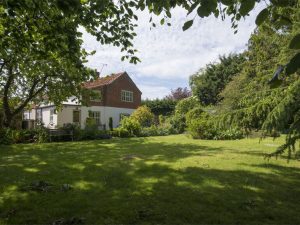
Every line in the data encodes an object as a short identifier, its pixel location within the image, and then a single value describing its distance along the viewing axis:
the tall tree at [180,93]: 42.24
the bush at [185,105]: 23.91
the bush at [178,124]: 22.28
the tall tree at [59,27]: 5.04
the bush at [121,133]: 19.18
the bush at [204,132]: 15.79
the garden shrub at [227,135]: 15.72
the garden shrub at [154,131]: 20.18
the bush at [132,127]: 19.67
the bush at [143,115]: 23.10
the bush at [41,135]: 15.19
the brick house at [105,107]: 25.10
